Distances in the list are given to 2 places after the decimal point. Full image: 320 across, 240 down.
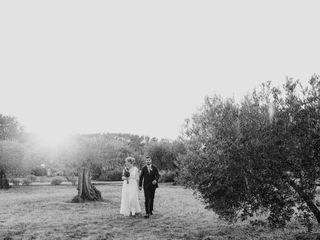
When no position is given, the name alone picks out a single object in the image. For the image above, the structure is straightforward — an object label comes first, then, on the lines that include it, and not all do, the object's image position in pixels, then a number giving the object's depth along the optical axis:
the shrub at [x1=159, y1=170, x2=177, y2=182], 45.84
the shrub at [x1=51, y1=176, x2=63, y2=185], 43.06
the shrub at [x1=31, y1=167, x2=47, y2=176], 63.84
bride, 14.50
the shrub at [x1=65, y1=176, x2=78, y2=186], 42.73
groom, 14.26
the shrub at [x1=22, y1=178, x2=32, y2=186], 44.80
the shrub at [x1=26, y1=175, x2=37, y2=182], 48.83
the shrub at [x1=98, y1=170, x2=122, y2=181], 51.31
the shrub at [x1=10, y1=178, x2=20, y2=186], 46.09
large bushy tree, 8.07
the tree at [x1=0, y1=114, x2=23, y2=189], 38.94
